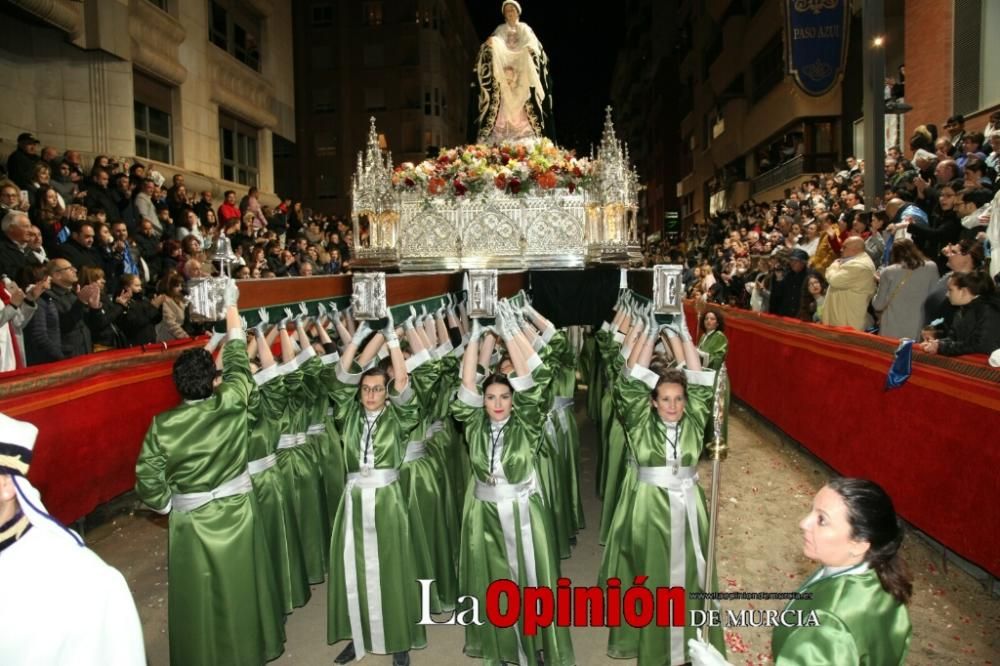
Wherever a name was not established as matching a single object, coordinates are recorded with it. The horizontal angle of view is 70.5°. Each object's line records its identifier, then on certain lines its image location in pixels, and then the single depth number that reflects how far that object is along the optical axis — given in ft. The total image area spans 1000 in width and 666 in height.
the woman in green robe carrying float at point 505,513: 12.53
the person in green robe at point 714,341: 23.67
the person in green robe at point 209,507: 12.01
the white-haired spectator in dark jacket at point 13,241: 22.75
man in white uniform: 5.31
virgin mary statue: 34.40
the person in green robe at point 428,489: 14.34
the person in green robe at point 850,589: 6.24
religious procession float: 29.17
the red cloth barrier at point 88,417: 15.94
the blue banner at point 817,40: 38.17
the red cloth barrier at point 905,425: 14.25
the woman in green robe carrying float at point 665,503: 12.40
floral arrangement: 29.27
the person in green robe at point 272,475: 14.56
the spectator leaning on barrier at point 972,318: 16.01
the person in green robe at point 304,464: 15.17
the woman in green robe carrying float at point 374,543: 13.25
